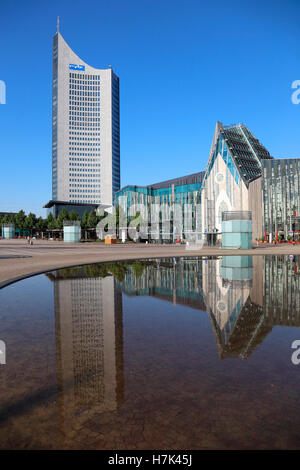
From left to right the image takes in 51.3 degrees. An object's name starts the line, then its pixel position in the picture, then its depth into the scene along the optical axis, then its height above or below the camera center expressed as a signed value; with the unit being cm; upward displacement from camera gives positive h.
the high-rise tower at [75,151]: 19300 +5295
